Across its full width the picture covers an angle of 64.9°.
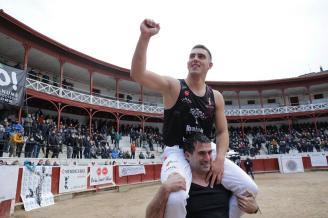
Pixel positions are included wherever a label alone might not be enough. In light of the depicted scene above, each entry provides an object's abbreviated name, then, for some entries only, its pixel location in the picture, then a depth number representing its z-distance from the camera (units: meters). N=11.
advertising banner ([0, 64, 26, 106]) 13.80
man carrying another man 2.40
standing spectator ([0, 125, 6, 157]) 12.61
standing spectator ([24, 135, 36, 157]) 13.60
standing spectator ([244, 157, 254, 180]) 19.24
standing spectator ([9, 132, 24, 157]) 12.73
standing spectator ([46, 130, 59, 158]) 15.26
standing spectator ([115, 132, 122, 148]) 22.26
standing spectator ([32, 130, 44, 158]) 13.77
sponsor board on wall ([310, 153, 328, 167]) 23.72
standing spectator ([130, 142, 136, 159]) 21.29
